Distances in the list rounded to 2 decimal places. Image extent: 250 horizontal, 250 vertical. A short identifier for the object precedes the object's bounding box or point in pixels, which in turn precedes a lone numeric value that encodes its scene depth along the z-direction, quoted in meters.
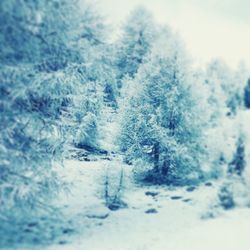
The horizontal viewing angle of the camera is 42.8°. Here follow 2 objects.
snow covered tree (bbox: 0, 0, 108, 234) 7.70
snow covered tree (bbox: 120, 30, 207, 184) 13.86
